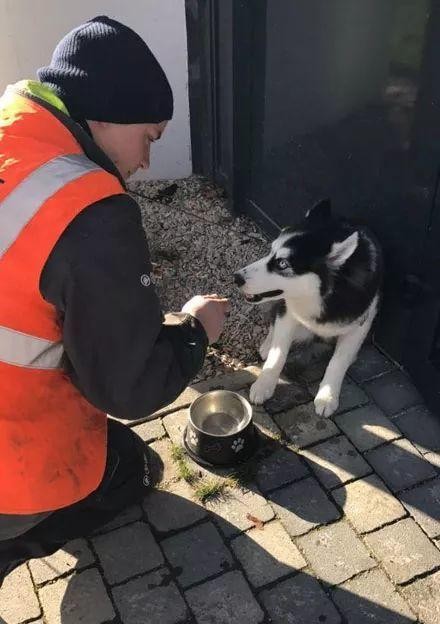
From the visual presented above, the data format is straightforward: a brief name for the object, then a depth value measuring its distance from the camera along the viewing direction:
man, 1.75
